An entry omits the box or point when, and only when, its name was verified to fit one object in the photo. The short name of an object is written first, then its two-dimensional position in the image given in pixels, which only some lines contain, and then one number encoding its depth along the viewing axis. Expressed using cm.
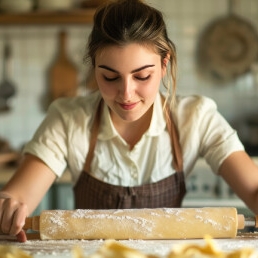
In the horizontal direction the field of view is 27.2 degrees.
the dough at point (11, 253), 69
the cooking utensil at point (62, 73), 270
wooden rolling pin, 95
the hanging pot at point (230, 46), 269
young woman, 111
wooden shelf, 256
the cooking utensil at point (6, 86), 273
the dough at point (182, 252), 63
